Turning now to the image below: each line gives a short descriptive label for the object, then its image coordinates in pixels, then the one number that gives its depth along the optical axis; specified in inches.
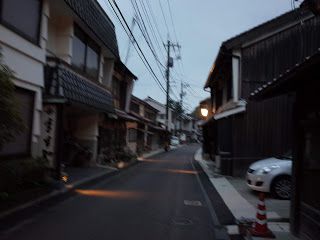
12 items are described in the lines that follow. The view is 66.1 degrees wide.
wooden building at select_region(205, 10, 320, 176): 419.4
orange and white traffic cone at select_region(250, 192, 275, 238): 171.1
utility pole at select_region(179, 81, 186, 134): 1939.6
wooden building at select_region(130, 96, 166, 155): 872.1
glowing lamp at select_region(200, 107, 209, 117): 651.3
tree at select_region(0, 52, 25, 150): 172.2
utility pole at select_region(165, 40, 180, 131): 1081.1
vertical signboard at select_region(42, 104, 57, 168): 332.6
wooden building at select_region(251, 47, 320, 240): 160.0
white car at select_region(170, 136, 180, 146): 1688.6
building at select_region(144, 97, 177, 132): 1779.3
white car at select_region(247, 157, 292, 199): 286.0
